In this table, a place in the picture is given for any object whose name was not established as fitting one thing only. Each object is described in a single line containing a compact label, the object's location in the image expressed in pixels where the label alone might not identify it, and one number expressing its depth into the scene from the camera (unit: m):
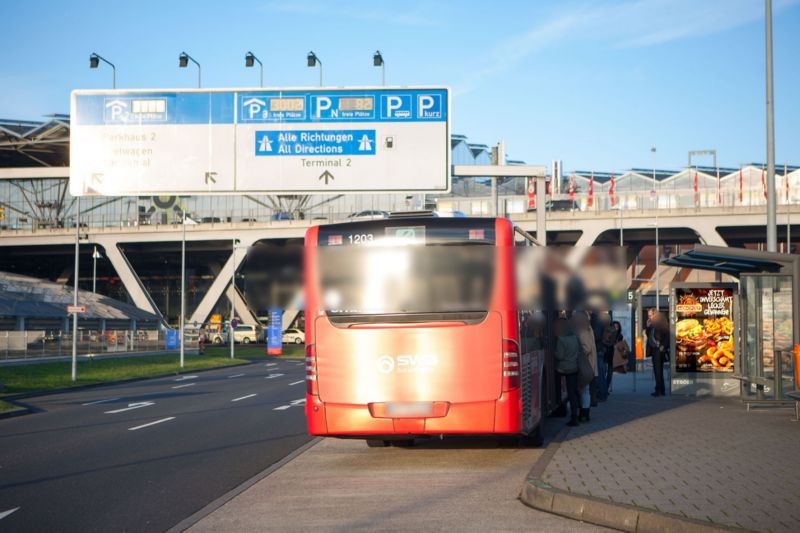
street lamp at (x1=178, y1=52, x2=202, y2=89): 25.49
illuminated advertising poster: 21.62
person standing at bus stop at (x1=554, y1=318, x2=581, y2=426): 15.86
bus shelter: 17.39
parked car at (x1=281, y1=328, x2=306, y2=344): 88.94
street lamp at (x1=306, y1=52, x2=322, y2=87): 25.59
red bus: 11.67
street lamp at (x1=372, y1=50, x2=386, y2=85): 24.47
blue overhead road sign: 21.83
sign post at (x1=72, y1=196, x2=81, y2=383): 34.65
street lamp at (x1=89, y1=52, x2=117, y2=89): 24.76
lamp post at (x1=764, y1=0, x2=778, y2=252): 20.39
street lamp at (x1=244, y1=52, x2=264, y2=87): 25.38
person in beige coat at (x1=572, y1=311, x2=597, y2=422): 16.39
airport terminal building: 69.56
